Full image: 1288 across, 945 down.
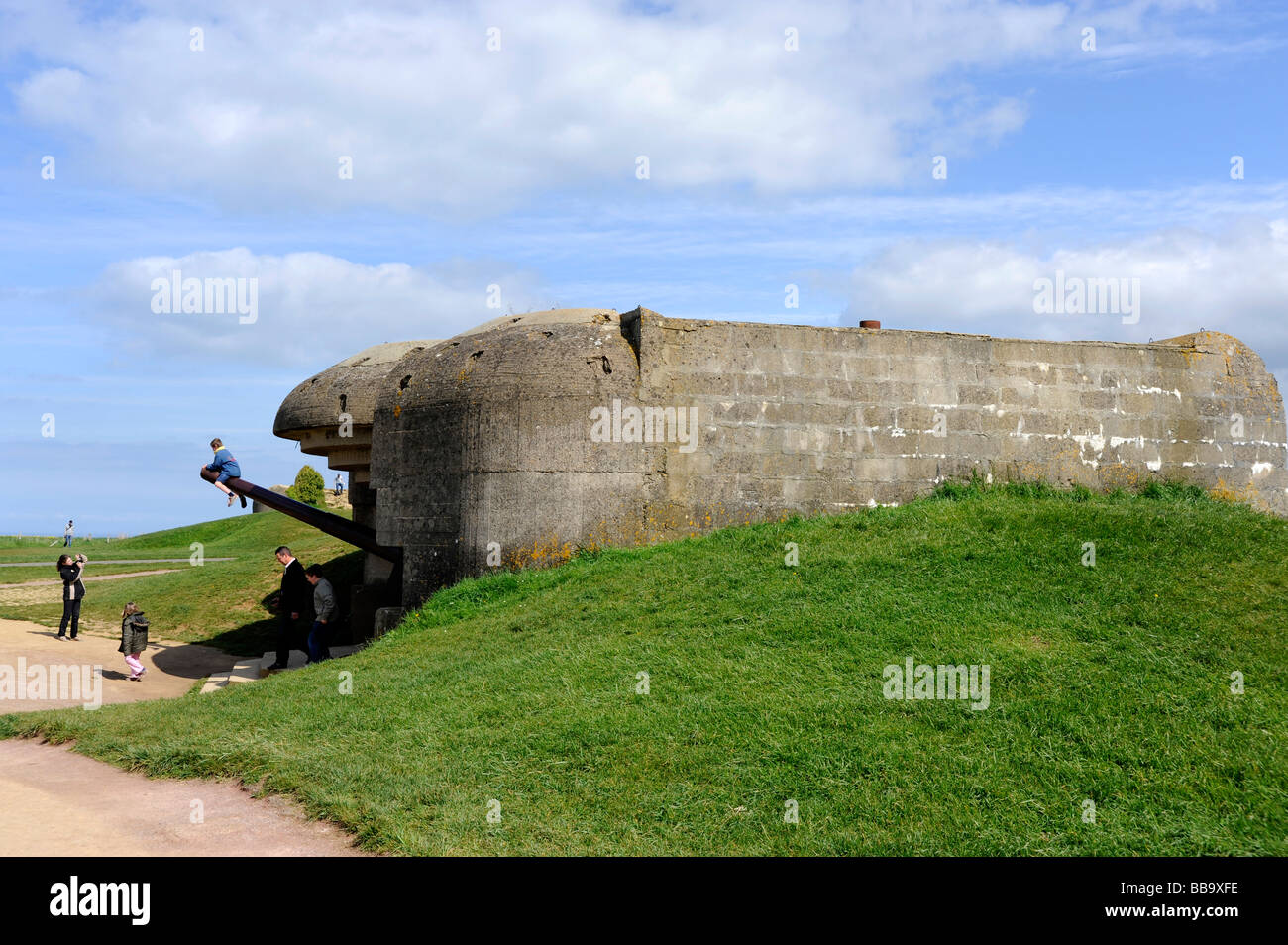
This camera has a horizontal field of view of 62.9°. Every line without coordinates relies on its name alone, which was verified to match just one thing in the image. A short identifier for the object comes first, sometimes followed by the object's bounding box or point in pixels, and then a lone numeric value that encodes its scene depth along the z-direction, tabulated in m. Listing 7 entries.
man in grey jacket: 11.75
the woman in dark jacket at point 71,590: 14.80
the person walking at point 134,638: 12.59
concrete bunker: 10.59
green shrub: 33.16
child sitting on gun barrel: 12.38
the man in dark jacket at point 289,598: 12.12
